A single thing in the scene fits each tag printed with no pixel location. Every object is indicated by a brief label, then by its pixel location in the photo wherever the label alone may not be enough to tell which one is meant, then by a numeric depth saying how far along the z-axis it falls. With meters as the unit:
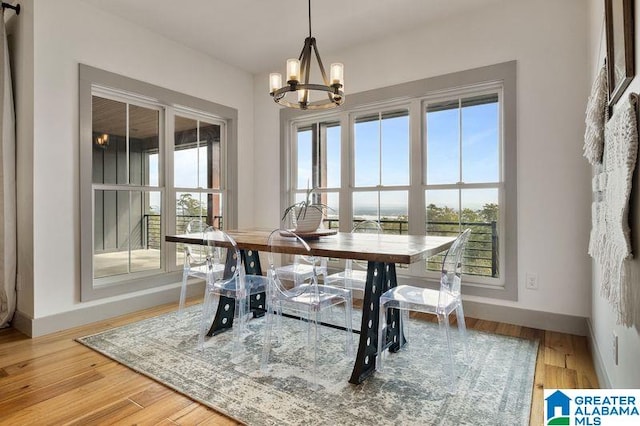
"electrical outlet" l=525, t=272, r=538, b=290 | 3.05
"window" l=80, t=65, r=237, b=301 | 3.23
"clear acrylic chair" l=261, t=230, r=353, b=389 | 2.19
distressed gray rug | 1.78
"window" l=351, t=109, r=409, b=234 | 3.78
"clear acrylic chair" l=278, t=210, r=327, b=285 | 2.87
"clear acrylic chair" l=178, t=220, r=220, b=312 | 2.97
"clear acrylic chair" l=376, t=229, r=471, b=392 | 2.02
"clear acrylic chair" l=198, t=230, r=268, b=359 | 2.53
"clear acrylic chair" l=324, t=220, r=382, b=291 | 2.87
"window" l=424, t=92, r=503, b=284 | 3.32
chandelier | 2.44
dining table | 1.95
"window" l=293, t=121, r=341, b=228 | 4.29
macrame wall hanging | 1.24
